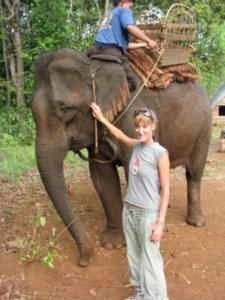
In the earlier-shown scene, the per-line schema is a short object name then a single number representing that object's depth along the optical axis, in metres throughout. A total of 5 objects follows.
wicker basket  4.36
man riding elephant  3.98
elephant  3.63
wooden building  15.82
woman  3.00
